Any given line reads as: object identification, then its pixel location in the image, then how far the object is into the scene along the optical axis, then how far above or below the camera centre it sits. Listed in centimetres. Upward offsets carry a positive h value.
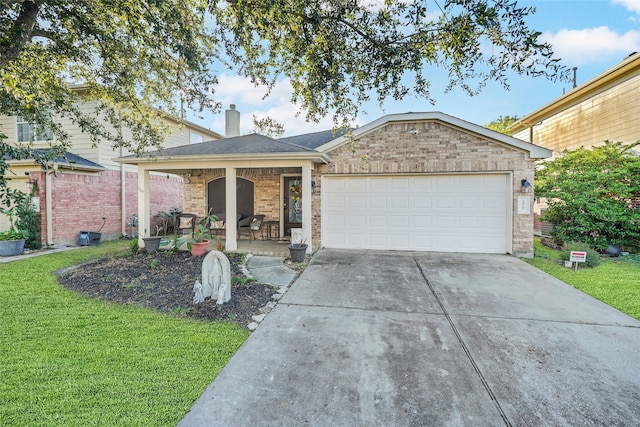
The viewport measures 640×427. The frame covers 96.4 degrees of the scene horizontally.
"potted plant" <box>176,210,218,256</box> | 726 -98
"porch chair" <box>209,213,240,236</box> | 968 -69
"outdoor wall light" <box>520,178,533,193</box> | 765 +57
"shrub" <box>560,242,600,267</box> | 676 -110
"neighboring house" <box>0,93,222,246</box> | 905 +59
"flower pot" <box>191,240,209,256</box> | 747 -112
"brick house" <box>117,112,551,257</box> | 777 +75
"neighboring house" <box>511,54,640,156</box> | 871 +352
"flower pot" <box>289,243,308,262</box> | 707 -116
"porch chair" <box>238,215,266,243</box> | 927 -65
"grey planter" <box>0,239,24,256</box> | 787 -118
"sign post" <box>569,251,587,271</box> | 624 -107
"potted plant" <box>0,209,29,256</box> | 789 -102
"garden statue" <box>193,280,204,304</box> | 442 -138
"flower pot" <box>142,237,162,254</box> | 782 -103
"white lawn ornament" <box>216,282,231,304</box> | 434 -133
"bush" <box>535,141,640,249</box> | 798 +34
